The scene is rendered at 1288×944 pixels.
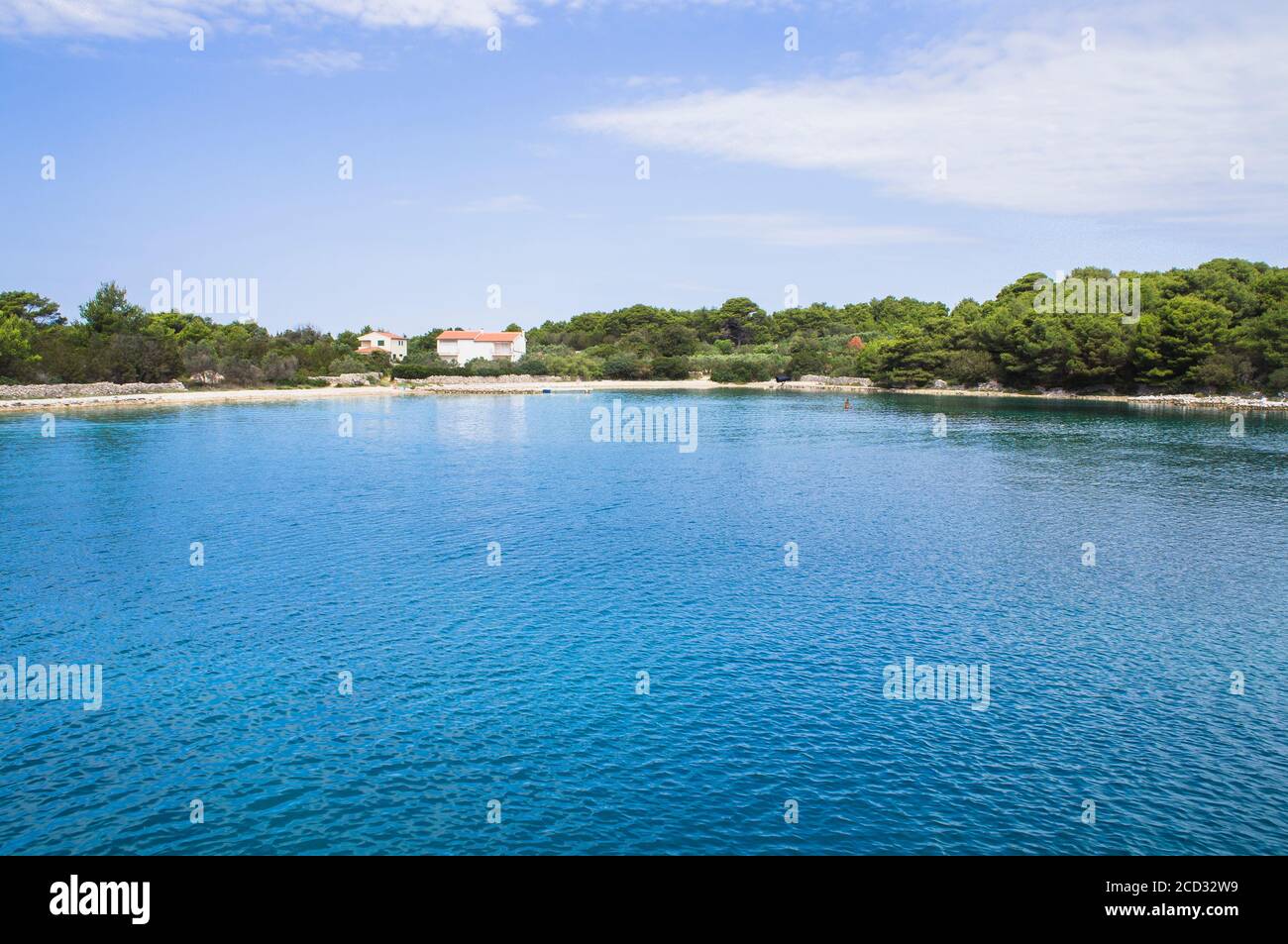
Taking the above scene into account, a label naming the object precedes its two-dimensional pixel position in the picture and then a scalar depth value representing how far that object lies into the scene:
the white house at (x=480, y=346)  152.62
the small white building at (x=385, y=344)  156.38
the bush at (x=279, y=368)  117.81
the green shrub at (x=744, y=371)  143.62
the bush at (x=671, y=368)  145.88
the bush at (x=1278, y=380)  81.90
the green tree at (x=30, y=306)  108.44
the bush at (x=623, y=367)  144.88
